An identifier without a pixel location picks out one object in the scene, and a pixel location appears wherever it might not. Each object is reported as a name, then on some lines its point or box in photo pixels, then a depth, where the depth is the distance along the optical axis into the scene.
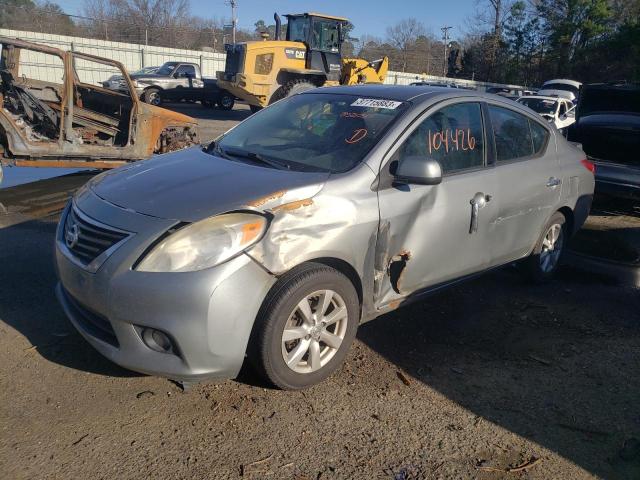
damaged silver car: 2.84
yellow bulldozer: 18.88
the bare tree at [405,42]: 63.33
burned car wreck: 7.62
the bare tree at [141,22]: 43.28
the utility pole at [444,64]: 57.79
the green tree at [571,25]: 40.38
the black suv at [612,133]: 7.39
